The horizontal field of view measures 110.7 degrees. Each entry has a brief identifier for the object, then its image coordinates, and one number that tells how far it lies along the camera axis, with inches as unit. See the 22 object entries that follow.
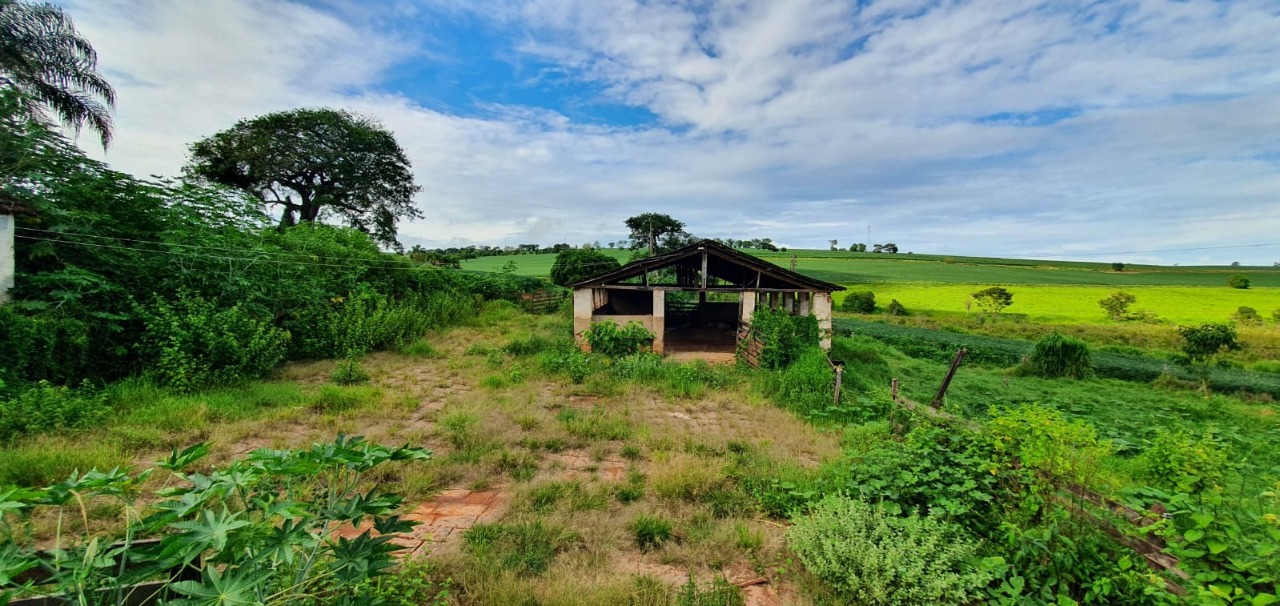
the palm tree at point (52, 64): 437.4
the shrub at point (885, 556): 111.3
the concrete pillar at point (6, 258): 245.0
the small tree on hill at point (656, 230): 2202.3
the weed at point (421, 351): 432.5
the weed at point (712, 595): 115.1
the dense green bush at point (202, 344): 278.1
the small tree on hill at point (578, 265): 1147.3
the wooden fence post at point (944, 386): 239.9
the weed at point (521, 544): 130.7
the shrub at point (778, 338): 413.4
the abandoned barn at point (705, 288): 497.4
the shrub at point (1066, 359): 602.5
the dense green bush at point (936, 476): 138.5
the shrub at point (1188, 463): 105.3
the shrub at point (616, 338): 476.7
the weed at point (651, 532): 146.6
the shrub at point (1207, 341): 645.3
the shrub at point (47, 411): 200.1
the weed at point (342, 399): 266.6
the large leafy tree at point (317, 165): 874.8
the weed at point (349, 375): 327.0
